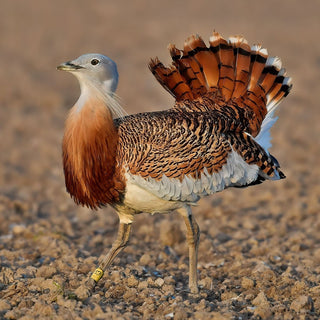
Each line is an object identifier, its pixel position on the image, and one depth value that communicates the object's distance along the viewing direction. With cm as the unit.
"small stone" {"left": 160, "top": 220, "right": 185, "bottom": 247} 1318
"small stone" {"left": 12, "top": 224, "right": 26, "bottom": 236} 1341
